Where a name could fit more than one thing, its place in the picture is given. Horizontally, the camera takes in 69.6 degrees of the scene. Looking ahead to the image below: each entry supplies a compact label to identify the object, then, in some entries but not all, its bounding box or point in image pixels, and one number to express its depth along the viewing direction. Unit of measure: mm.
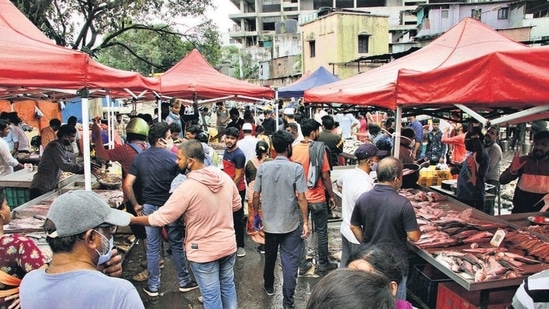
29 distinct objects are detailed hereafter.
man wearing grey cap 1636
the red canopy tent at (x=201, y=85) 7863
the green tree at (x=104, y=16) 14578
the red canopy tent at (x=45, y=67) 3457
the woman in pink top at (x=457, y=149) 8313
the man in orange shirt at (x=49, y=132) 8400
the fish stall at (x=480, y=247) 3217
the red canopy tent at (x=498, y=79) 2656
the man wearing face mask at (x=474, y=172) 5449
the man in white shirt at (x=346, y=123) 17594
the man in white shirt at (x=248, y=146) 6434
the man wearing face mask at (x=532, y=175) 4789
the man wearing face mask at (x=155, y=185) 4367
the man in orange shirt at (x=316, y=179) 4992
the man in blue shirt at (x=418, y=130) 11992
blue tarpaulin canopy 12211
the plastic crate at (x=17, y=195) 6195
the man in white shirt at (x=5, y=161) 6277
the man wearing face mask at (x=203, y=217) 3293
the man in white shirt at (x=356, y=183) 3883
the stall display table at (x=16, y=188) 6062
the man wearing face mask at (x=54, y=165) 5191
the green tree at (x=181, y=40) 17391
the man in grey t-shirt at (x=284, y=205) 4105
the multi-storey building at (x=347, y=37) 30984
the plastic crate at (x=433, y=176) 7492
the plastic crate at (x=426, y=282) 4062
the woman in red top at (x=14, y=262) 1995
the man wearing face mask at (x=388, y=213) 3248
